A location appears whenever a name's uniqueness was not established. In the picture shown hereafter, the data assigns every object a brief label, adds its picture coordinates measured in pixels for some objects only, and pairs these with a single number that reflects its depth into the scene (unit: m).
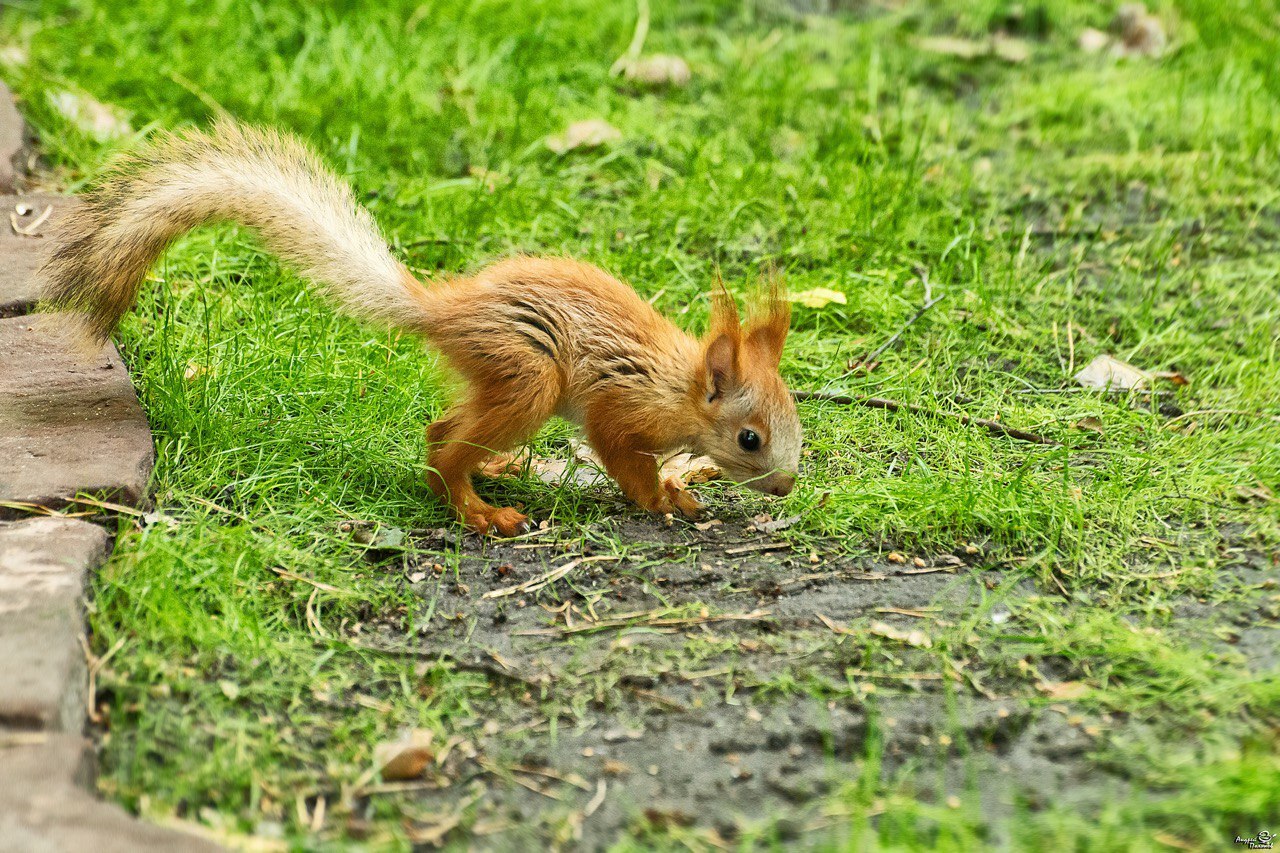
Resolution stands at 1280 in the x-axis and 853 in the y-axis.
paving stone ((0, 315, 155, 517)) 5.02
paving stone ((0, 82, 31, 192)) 7.80
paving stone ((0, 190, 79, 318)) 6.48
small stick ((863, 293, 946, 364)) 7.31
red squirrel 5.71
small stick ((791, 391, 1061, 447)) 6.55
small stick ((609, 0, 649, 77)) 11.02
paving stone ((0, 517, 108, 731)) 3.75
